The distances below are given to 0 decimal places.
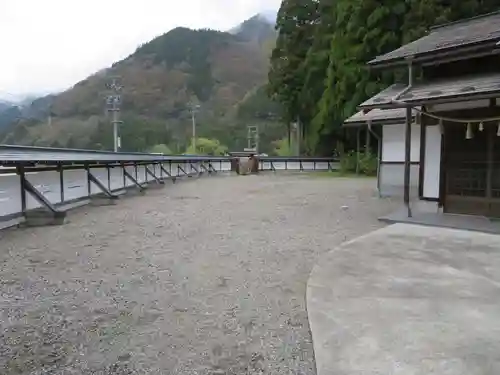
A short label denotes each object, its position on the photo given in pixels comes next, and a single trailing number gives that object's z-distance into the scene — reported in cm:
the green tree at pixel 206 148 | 4404
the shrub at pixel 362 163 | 2073
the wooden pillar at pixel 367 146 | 1981
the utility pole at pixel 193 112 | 4081
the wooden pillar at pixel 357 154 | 2143
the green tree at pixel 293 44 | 2847
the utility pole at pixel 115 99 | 2692
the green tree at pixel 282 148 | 3731
